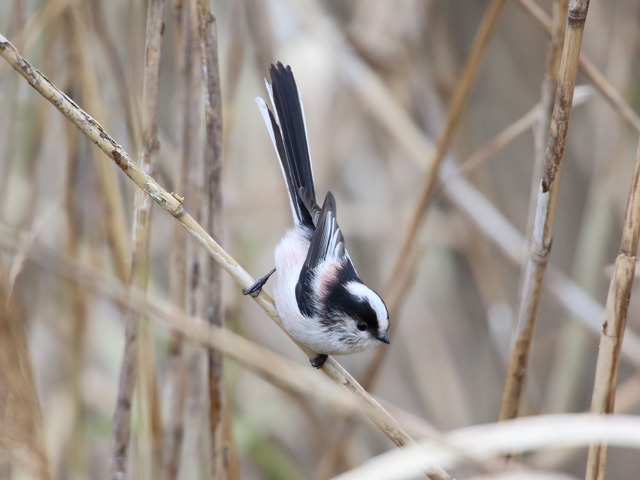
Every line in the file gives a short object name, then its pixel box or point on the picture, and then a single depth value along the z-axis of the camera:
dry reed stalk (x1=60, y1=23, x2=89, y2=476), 4.89
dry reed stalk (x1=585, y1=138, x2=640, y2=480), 4.79
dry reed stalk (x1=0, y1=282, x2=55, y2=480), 4.77
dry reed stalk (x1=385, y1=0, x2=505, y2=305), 4.86
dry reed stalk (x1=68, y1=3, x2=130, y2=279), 4.87
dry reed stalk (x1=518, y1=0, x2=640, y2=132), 4.84
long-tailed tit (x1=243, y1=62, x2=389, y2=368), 4.87
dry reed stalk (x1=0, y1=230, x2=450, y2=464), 4.78
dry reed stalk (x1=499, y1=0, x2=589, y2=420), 4.78
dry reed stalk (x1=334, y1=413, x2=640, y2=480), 4.37
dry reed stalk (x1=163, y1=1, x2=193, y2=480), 4.85
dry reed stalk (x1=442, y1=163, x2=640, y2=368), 4.98
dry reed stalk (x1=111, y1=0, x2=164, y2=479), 4.82
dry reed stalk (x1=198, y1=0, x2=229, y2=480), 4.82
